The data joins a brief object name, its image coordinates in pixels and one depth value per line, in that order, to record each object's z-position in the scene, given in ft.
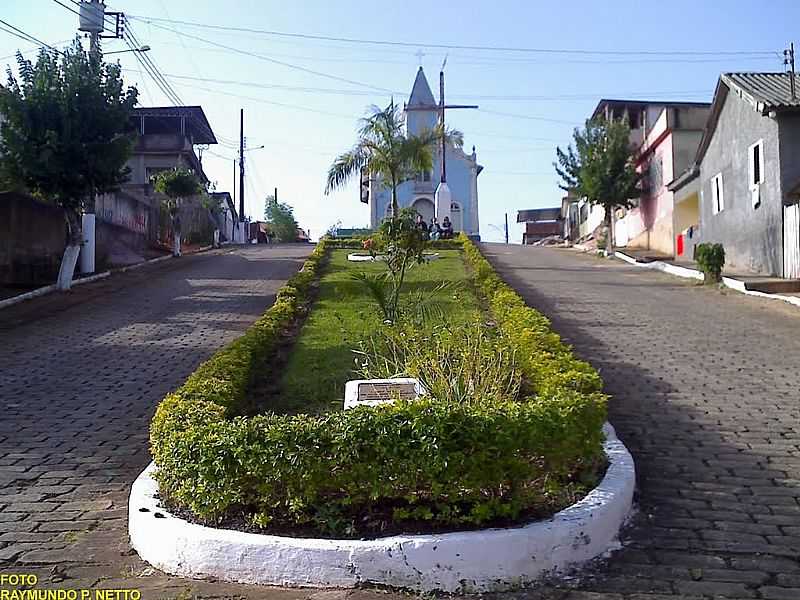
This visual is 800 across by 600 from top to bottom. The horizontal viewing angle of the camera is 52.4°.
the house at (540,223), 201.92
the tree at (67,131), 52.70
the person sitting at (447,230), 111.84
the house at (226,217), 138.51
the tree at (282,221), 166.40
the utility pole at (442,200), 135.95
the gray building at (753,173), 55.67
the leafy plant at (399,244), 36.60
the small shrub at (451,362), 18.85
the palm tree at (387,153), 91.40
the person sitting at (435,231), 113.85
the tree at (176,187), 89.15
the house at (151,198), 77.77
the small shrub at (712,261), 57.47
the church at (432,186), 155.33
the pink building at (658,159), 90.89
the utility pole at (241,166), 154.79
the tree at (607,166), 96.48
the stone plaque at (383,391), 19.85
